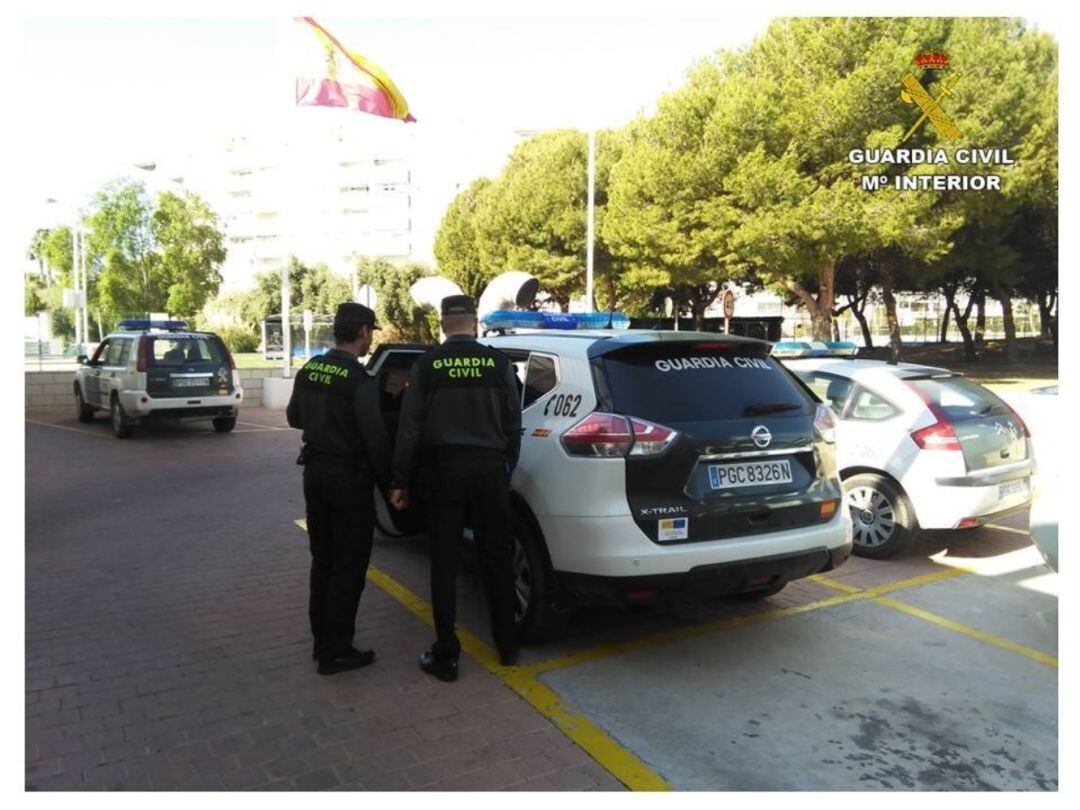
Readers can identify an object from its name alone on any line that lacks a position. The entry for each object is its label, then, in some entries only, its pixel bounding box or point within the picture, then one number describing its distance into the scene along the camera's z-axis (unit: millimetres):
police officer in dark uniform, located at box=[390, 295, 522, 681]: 3656
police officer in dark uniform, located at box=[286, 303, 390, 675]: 3727
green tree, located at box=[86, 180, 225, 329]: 27281
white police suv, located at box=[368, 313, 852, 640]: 3564
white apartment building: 81250
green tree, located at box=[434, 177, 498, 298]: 40562
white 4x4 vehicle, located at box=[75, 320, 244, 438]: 12297
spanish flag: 14250
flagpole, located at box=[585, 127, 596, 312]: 19708
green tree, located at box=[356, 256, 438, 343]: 44375
